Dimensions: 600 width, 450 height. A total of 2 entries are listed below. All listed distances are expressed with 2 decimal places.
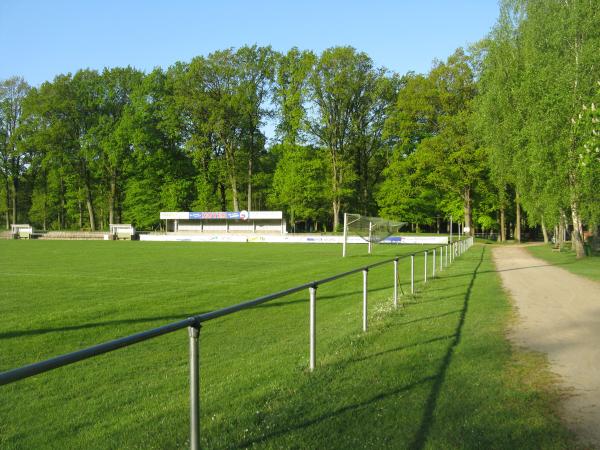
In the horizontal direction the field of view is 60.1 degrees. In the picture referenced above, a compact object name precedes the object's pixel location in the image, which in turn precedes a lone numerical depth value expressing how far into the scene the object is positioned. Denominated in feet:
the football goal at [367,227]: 120.88
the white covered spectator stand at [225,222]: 228.02
